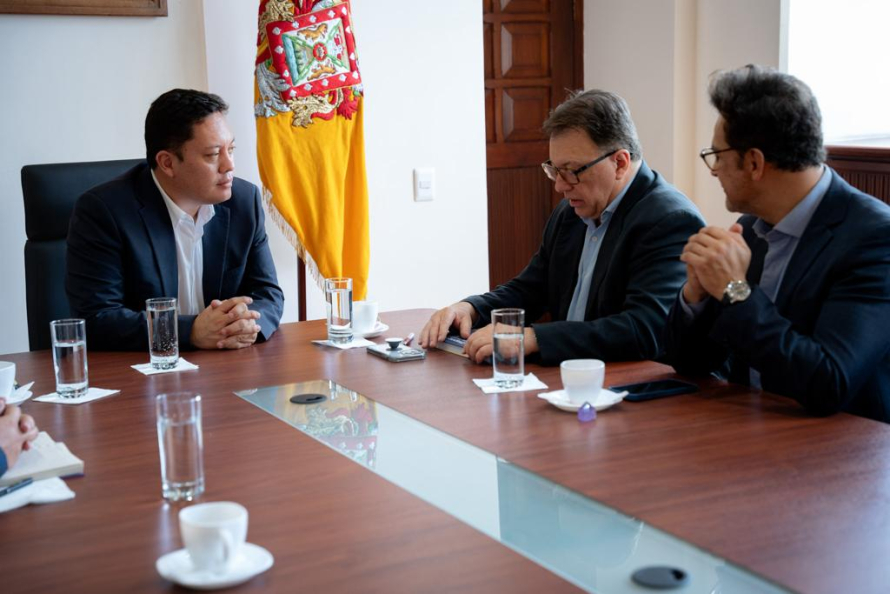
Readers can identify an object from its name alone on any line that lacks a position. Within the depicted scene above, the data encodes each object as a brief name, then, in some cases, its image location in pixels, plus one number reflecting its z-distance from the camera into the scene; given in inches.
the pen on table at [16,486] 54.6
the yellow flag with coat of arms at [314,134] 140.3
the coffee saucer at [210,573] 42.6
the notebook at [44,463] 57.2
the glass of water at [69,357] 76.4
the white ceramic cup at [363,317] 98.0
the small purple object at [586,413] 66.1
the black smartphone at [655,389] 70.7
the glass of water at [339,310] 94.0
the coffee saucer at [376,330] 98.4
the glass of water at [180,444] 53.1
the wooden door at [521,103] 192.9
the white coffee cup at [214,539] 42.8
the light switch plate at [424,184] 164.9
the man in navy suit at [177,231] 102.3
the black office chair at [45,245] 110.7
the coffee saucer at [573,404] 67.9
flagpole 152.9
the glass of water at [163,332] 84.0
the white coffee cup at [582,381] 67.7
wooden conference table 44.1
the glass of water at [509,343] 74.0
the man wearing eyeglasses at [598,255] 83.3
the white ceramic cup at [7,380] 75.6
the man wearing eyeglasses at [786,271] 67.9
